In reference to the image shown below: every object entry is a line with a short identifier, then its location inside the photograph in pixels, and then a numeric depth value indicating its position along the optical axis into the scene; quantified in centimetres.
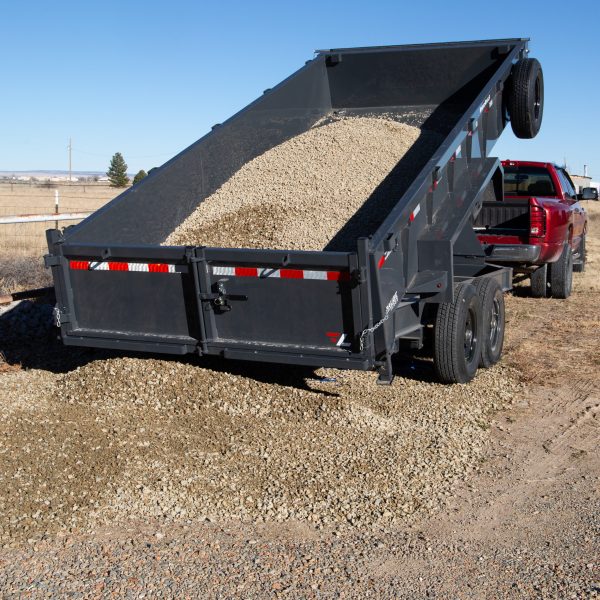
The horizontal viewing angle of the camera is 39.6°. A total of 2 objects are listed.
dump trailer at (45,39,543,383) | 543
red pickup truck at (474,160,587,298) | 942
